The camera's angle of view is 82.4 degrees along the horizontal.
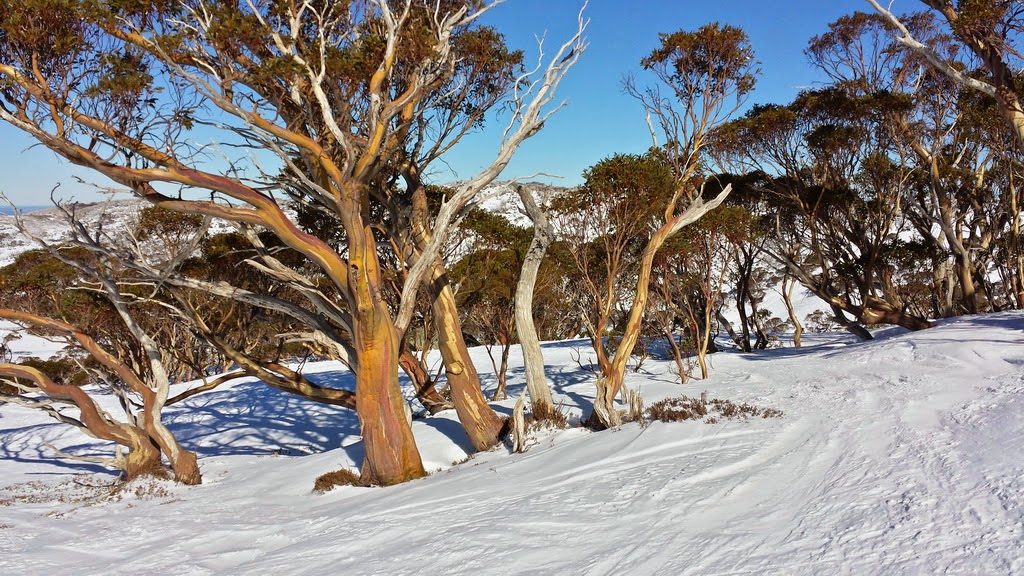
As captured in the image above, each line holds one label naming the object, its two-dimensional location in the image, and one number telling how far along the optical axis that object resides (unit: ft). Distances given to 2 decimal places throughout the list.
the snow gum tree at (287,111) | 23.26
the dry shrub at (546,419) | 29.22
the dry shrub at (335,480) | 25.27
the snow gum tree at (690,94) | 32.22
